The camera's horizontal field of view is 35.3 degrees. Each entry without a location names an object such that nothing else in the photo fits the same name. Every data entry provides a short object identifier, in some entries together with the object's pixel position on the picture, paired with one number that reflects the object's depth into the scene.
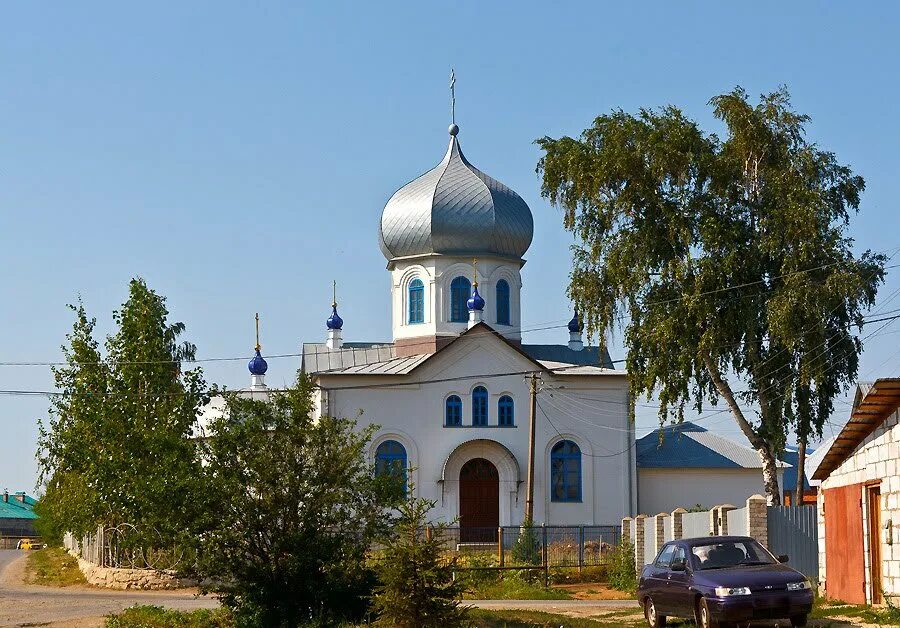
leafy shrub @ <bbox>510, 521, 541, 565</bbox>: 31.72
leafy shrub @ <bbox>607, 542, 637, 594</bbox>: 28.92
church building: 42.41
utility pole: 37.56
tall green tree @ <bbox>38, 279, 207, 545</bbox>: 29.97
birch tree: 31.05
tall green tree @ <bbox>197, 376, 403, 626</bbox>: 18.53
